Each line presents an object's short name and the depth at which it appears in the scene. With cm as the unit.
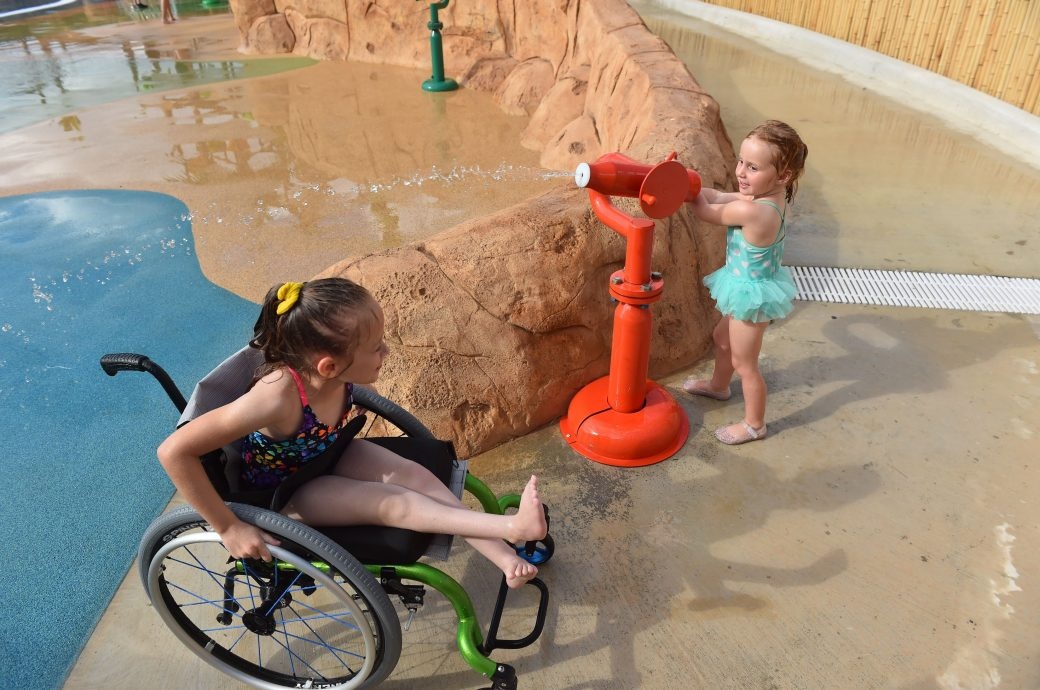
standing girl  213
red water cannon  202
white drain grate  333
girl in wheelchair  144
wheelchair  150
